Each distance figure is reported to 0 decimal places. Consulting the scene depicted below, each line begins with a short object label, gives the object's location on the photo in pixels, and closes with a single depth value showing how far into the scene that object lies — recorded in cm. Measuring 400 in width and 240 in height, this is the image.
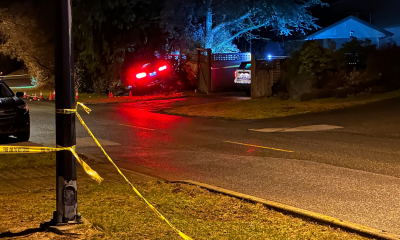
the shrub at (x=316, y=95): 2114
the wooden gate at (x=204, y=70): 2686
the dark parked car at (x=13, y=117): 1239
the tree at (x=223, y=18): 2998
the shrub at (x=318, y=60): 2214
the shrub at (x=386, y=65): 2219
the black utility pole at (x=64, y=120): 547
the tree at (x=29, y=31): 3284
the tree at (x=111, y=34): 2883
